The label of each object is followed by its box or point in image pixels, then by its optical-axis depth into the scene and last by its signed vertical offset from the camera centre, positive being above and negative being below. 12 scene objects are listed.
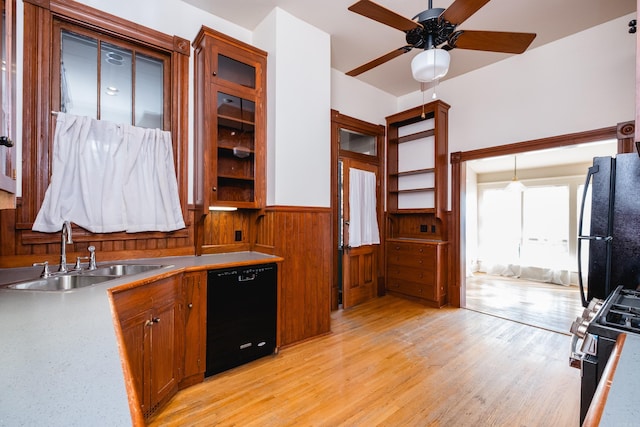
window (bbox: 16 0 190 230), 2.09 +1.11
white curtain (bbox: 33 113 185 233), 2.17 +0.27
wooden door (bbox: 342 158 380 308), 4.02 -0.71
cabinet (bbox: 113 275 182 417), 1.60 -0.75
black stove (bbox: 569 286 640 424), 0.98 -0.43
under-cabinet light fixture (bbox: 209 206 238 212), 2.64 +0.05
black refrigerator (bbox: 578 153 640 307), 1.85 -0.07
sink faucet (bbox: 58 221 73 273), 1.89 -0.21
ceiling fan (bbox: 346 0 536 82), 1.83 +1.26
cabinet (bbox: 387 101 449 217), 4.09 +0.83
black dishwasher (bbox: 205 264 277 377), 2.27 -0.83
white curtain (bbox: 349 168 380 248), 4.09 +0.07
